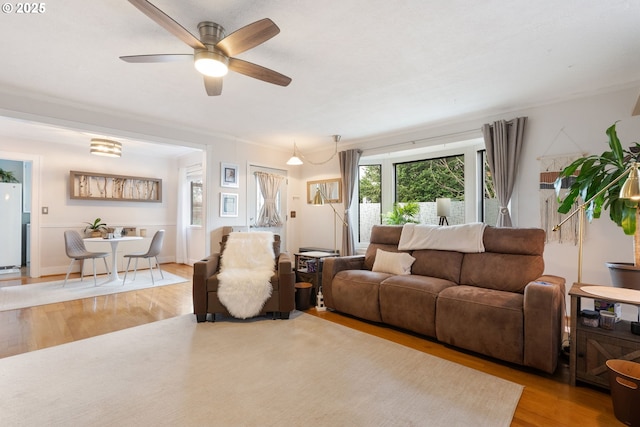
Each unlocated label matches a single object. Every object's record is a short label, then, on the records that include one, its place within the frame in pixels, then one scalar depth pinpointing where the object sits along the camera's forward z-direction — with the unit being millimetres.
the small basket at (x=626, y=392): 1479
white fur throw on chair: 3002
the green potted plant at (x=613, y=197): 2246
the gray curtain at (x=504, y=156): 3527
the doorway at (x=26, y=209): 5164
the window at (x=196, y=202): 6621
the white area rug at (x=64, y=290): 3734
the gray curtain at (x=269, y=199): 5530
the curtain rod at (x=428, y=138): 3963
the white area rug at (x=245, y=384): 1607
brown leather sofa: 2092
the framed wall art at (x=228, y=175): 4941
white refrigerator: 5594
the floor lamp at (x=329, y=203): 4530
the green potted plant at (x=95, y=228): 5551
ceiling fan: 1725
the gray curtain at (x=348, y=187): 5113
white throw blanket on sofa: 3056
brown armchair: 3021
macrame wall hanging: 3221
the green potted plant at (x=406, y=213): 4723
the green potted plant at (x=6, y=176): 5784
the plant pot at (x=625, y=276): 2238
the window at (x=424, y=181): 4195
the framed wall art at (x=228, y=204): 4945
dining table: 4719
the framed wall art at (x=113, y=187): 5648
